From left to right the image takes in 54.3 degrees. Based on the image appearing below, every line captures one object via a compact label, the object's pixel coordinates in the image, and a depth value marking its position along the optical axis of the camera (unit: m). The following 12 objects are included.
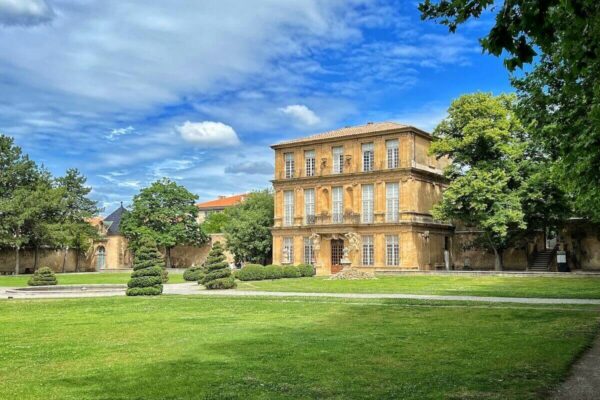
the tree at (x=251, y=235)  55.22
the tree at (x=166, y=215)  61.91
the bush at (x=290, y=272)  41.20
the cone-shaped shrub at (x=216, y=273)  28.95
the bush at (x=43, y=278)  34.38
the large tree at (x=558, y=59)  6.12
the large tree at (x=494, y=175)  38.81
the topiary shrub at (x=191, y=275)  38.59
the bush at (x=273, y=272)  38.64
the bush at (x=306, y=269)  43.31
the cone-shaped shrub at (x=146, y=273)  24.95
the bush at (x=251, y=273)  37.00
